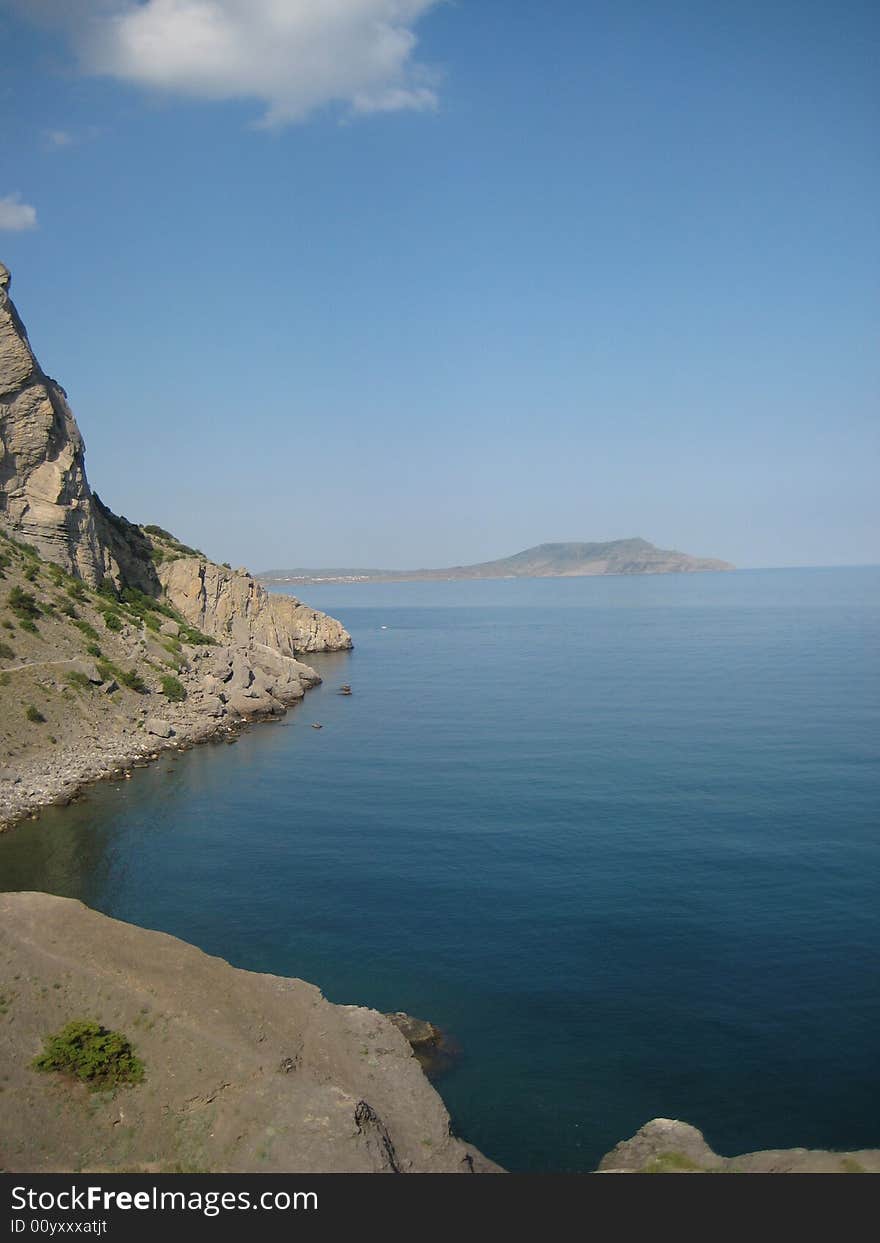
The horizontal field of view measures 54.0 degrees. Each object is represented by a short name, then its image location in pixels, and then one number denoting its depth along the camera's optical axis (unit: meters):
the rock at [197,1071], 17.27
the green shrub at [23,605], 68.06
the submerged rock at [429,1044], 25.78
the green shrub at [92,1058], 18.78
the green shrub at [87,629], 73.00
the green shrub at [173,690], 75.31
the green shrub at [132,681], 71.38
